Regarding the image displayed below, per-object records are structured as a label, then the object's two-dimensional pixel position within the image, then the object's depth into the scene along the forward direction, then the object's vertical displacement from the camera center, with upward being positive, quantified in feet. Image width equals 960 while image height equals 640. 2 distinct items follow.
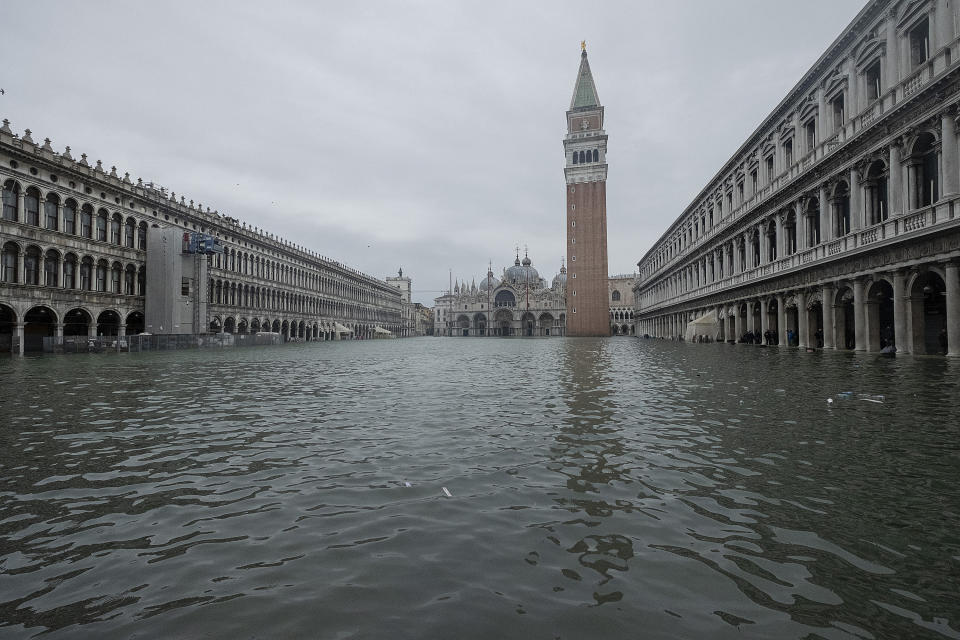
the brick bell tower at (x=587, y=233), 291.99 +59.25
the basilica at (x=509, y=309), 426.92 +21.93
